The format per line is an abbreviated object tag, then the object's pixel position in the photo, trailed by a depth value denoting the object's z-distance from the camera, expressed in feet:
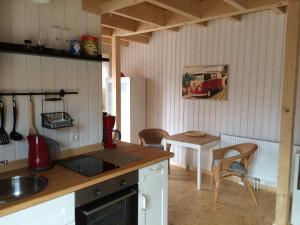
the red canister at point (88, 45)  6.91
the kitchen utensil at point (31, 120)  6.11
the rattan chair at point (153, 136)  13.22
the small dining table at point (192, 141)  11.45
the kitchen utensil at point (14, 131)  5.80
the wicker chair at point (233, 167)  10.00
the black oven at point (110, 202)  5.08
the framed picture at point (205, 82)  12.49
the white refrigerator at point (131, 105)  15.20
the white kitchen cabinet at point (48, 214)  4.15
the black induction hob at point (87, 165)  5.66
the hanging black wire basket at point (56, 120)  6.24
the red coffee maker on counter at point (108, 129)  7.88
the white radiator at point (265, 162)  11.02
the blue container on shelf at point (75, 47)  6.66
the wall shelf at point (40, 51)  5.28
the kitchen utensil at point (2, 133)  5.55
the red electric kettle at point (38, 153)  5.64
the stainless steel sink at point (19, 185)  5.16
